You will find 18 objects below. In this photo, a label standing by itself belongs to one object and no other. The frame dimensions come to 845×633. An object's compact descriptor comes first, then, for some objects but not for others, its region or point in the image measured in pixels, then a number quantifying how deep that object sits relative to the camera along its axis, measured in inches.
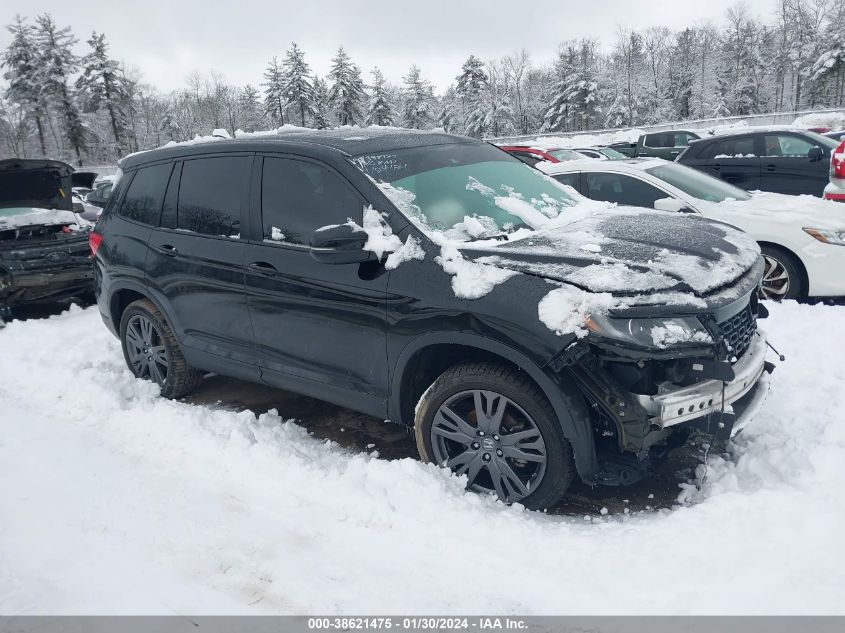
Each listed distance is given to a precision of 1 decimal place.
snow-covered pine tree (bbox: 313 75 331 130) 2431.1
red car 622.8
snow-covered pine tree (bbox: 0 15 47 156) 1927.9
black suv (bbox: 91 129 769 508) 116.5
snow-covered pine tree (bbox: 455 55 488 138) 2364.7
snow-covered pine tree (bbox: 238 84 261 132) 3764.8
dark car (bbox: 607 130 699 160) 941.2
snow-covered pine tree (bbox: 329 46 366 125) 2393.0
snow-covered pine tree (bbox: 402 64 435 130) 2459.4
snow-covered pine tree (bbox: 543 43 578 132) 2374.5
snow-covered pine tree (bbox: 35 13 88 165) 1927.9
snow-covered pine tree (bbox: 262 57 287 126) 2571.4
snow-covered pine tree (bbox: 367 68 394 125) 2402.8
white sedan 236.4
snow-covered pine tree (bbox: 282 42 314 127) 2374.5
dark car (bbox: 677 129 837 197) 381.7
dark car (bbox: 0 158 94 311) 299.9
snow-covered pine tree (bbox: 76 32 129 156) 1985.7
